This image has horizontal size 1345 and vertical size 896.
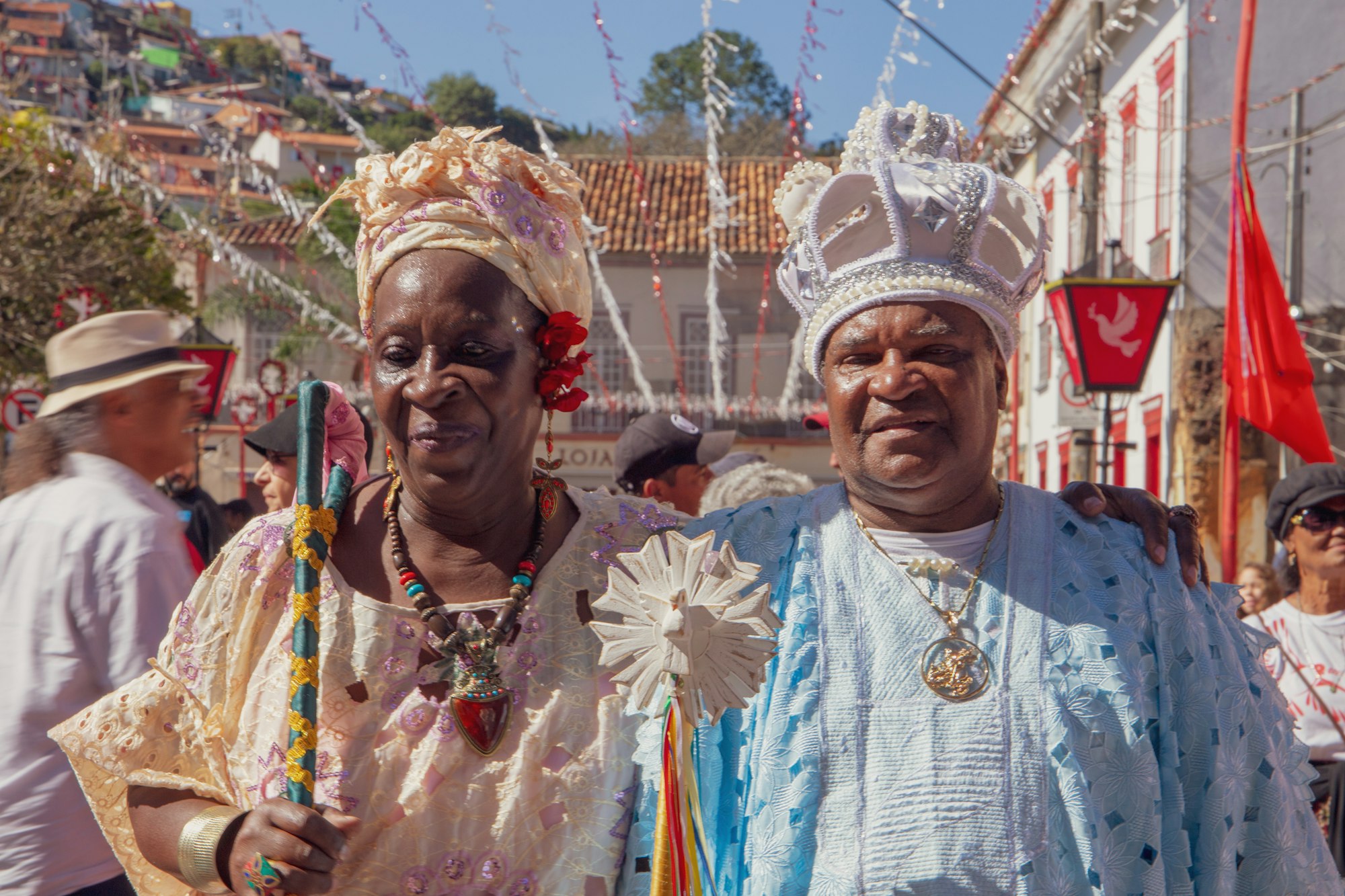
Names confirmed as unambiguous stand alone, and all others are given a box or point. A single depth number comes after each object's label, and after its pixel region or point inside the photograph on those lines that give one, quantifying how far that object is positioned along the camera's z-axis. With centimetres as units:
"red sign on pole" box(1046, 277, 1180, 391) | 826
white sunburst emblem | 206
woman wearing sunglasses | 445
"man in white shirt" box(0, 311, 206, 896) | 319
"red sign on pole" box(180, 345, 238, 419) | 1132
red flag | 734
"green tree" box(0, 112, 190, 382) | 1616
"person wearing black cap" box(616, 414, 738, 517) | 527
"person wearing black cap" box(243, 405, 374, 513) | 459
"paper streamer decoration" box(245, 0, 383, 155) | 1236
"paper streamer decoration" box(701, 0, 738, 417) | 2659
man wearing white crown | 229
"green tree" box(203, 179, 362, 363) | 2927
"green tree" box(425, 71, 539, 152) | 5312
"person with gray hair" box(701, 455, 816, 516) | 480
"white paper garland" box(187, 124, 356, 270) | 1492
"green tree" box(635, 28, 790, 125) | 3838
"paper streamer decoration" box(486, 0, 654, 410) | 2541
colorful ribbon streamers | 213
